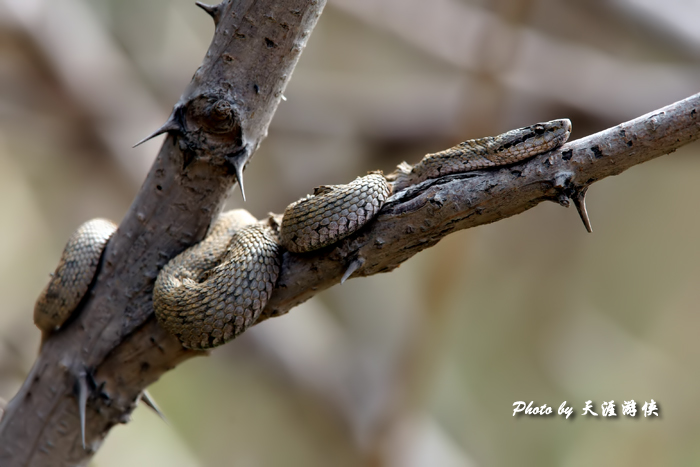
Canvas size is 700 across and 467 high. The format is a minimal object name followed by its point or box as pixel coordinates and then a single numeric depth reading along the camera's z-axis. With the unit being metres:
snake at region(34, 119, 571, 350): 5.20
